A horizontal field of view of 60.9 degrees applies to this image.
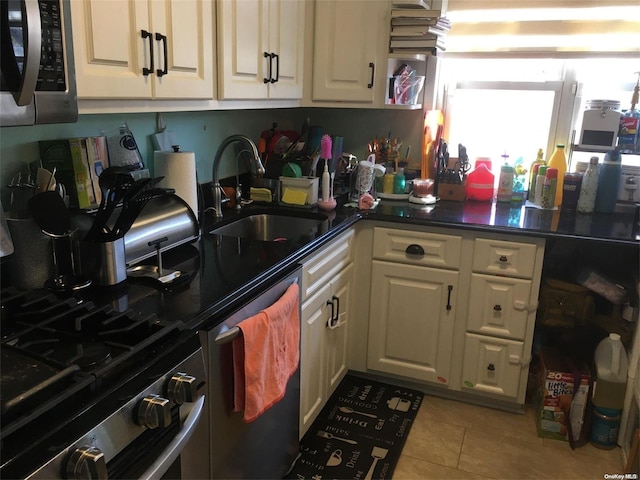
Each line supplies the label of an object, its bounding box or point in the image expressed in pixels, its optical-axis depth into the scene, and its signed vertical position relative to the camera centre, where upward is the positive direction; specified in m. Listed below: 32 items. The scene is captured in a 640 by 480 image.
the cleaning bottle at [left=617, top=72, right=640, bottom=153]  2.58 -0.03
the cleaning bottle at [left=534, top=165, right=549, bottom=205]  2.69 -0.29
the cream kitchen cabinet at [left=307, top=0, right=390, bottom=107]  2.61 +0.30
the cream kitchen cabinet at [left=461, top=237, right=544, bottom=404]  2.32 -0.85
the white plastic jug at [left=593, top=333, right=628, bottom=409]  2.25 -1.03
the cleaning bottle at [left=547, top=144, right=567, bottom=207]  2.71 -0.20
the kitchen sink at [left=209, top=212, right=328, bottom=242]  2.38 -0.49
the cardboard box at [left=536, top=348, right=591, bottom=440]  2.29 -1.17
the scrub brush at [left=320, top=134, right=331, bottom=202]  2.52 -0.24
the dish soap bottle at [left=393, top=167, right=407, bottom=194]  2.84 -0.35
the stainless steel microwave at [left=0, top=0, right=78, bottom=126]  0.98 +0.08
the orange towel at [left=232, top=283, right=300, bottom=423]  1.49 -0.69
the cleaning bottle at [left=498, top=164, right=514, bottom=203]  2.74 -0.32
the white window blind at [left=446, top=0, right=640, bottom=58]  2.57 +0.44
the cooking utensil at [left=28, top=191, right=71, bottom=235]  1.36 -0.26
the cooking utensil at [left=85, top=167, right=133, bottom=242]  1.41 -0.24
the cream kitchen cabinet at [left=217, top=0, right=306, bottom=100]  1.96 +0.24
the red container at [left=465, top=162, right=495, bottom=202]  2.79 -0.33
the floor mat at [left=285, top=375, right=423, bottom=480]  2.10 -1.32
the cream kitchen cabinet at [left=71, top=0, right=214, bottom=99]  1.38 +0.16
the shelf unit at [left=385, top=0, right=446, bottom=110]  2.56 +0.27
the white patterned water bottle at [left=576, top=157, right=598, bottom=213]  2.58 -0.32
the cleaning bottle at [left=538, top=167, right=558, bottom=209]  2.64 -0.32
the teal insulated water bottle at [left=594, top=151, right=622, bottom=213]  2.57 -0.28
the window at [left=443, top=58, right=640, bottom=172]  2.71 +0.10
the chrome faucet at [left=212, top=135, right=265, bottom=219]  1.98 -0.25
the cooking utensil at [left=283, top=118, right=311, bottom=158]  2.72 -0.14
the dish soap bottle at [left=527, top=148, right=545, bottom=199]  2.75 -0.26
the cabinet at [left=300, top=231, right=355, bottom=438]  2.02 -0.83
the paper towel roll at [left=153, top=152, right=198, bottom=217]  1.96 -0.22
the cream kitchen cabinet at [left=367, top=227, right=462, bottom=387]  2.44 -0.84
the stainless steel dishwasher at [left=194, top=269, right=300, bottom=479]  1.41 -0.91
